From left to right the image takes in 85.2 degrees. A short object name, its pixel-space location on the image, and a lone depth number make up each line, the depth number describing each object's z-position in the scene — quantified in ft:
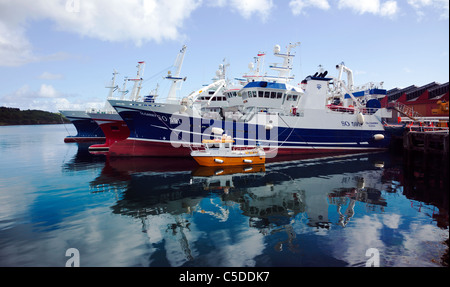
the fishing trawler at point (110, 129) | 114.32
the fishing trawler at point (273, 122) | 87.45
